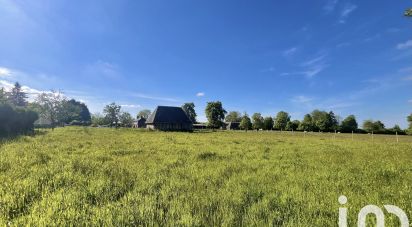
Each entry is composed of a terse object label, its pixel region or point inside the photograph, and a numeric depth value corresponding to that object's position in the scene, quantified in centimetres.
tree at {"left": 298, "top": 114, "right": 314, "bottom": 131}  9162
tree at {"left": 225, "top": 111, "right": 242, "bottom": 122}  14881
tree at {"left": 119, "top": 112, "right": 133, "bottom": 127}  10856
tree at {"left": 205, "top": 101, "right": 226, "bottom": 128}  10225
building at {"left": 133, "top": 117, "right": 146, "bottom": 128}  11132
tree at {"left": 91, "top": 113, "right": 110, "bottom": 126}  11448
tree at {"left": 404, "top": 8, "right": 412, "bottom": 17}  1325
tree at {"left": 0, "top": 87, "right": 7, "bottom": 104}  3609
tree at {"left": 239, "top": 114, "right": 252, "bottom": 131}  10719
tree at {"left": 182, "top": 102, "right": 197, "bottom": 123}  12612
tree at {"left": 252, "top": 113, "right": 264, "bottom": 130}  10581
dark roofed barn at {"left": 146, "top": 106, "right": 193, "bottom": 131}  7219
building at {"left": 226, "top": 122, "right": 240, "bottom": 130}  12644
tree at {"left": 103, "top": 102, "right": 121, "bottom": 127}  9538
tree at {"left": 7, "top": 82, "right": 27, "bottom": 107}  11275
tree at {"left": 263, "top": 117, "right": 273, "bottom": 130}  10394
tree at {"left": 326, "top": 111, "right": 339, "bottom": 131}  9006
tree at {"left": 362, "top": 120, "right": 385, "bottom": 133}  8938
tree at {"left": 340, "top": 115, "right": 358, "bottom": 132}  9068
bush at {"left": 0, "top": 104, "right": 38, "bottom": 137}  2875
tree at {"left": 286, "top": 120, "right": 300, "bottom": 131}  9519
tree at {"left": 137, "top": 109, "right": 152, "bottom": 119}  15590
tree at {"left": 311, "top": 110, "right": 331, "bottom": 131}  9006
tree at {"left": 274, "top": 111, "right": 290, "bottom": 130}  10152
